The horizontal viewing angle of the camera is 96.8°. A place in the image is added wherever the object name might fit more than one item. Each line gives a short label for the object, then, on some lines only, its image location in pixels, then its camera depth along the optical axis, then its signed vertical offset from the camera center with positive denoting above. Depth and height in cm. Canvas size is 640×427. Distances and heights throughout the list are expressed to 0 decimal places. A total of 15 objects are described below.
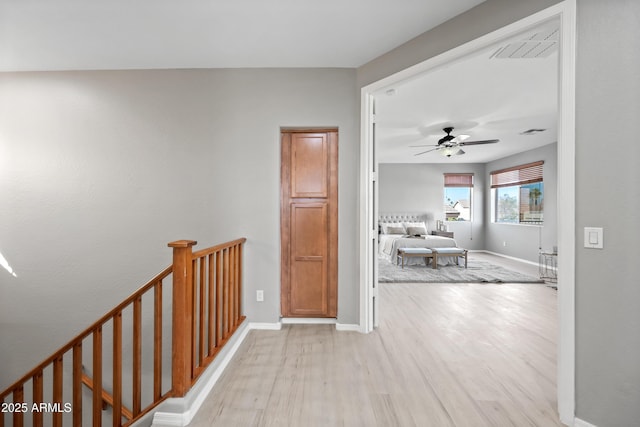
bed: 620 -57
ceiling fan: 493 +125
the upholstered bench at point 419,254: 571 -82
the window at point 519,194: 650 +51
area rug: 479 -111
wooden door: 296 -13
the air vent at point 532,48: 236 +148
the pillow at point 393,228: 761 -42
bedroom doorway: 154 +7
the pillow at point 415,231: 722 -46
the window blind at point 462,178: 843 +104
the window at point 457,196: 845 +52
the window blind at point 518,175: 646 +98
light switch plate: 147 -12
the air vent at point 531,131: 513 +152
